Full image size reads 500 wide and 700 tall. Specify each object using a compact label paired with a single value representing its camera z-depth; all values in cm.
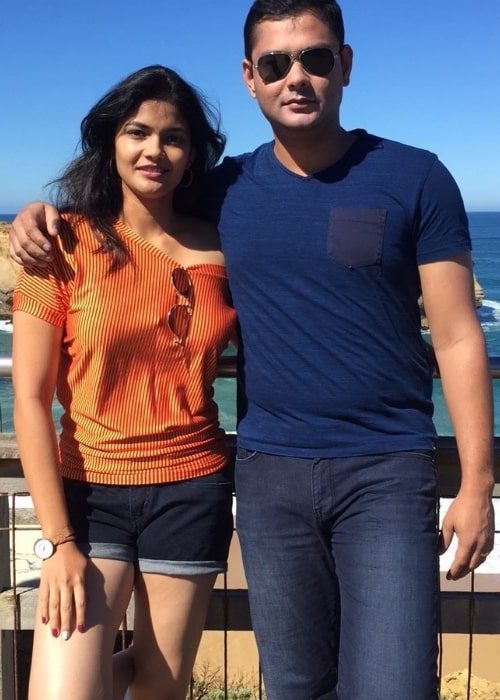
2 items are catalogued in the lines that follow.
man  243
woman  243
